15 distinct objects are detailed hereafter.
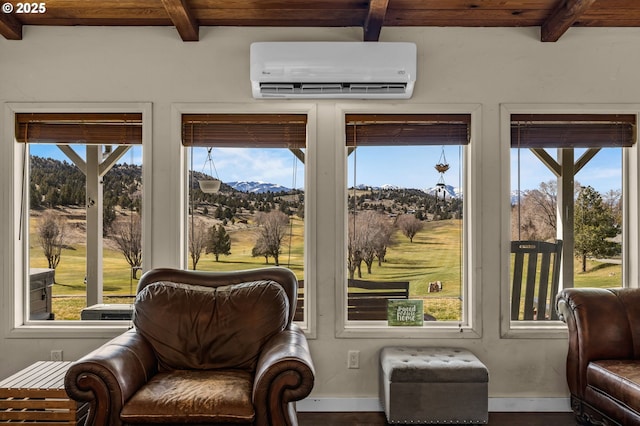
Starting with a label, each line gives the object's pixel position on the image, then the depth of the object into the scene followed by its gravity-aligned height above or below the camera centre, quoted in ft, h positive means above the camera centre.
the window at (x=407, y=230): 11.36 -0.28
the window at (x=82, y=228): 11.35 -0.27
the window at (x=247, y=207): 11.34 +0.22
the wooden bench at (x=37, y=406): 8.11 -3.04
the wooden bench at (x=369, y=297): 11.34 -1.79
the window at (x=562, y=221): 11.27 -0.07
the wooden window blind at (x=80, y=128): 10.96 +1.93
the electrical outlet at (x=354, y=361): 10.87 -3.08
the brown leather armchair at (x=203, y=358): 7.23 -2.26
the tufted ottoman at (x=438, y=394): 9.23 -3.21
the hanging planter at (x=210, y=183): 11.35 +0.76
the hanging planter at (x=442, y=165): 11.38 +1.18
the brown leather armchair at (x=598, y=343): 8.62 -2.26
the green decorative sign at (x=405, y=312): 11.10 -2.08
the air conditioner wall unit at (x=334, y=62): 9.97 +3.04
